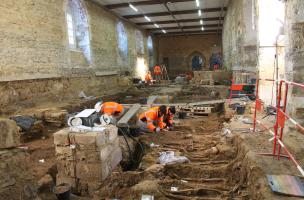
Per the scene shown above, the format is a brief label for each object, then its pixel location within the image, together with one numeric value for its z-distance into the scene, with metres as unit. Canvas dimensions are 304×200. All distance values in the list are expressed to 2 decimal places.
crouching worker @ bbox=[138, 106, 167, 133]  7.16
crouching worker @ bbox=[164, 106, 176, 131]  7.59
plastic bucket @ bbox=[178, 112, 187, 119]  9.24
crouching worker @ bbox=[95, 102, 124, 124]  7.37
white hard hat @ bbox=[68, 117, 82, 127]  4.74
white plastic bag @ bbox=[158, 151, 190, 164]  4.94
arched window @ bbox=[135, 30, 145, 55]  25.75
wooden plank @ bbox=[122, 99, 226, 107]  9.75
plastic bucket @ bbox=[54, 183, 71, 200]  3.56
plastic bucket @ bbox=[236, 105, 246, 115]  7.72
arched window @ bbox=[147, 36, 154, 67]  29.73
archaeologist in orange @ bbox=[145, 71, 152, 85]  20.70
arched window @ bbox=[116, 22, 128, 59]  20.33
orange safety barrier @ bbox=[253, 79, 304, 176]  3.65
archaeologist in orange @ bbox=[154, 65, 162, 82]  25.22
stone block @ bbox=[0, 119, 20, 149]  2.58
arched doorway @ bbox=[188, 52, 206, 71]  32.56
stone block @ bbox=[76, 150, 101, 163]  4.30
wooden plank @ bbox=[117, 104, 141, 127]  6.56
